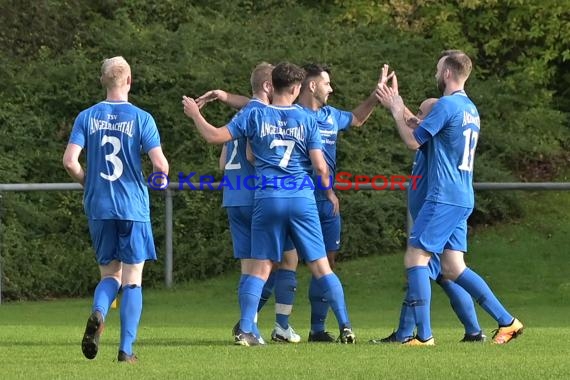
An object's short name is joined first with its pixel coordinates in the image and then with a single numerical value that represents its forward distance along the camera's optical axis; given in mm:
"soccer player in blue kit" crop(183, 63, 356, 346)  20156
